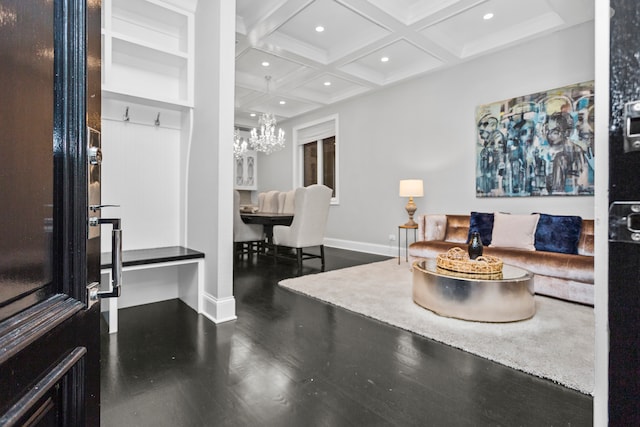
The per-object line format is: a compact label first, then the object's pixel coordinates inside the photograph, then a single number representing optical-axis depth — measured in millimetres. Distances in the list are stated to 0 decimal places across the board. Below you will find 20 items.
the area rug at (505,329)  1800
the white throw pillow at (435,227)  4430
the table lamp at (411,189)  4793
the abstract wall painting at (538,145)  3641
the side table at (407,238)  5016
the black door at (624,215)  454
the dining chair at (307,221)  4430
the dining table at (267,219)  4742
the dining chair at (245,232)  4977
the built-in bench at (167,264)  2283
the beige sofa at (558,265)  2863
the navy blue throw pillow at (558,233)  3287
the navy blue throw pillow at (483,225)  3912
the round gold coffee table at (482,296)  2381
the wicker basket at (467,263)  2465
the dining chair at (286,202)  5875
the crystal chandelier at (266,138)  5582
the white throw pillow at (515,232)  3578
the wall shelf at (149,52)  2518
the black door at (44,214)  349
